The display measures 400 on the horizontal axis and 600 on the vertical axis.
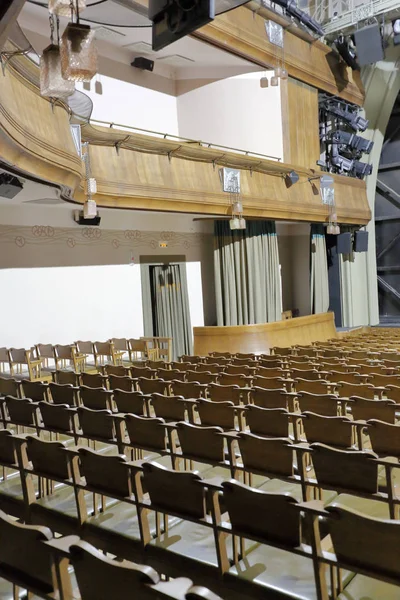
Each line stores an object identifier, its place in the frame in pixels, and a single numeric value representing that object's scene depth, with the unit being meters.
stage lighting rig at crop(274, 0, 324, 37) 11.65
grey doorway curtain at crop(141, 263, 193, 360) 10.63
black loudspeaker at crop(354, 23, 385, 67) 12.73
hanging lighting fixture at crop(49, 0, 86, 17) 2.68
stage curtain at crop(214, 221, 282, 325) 11.55
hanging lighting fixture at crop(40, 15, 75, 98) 3.15
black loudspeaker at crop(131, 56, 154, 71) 11.21
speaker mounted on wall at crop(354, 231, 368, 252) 14.48
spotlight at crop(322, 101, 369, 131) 14.15
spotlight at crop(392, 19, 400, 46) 12.98
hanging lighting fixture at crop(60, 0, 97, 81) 2.85
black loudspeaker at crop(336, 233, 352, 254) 14.20
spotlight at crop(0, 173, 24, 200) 6.11
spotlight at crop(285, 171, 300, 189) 11.70
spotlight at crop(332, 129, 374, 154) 14.04
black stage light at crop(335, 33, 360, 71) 13.63
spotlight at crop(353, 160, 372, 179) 14.66
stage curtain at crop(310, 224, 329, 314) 13.85
